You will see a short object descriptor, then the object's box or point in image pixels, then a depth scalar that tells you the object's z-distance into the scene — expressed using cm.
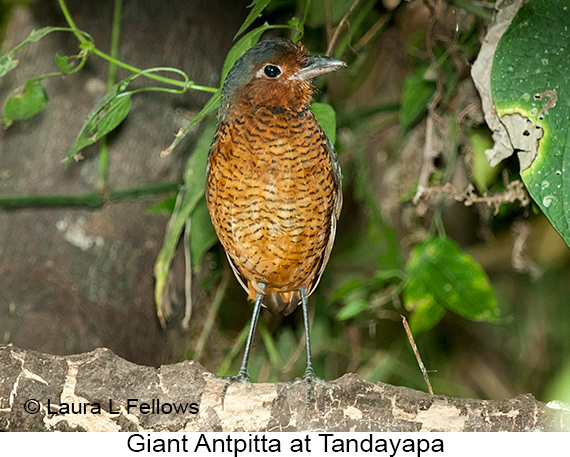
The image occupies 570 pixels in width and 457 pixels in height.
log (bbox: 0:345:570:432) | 169
